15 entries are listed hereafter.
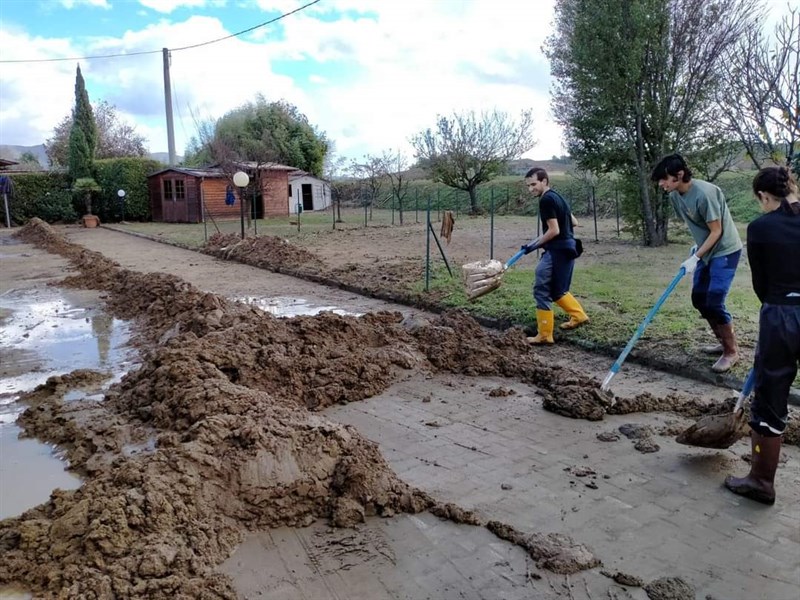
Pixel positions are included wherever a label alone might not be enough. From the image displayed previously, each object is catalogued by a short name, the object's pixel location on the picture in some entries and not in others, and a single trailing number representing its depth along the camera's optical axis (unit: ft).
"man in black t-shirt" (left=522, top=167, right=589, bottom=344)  20.83
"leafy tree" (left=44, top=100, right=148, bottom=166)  153.89
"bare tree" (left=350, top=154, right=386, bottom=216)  109.64
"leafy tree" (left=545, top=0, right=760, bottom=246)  46.85
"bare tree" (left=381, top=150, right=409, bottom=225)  112.78
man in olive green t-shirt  16.58
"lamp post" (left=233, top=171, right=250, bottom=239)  54.90
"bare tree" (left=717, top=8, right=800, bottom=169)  26.71
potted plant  100.99
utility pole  123.24
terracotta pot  97.71
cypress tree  104.58
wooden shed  100.63
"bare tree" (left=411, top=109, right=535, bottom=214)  109.50
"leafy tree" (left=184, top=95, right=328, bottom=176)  130.52
